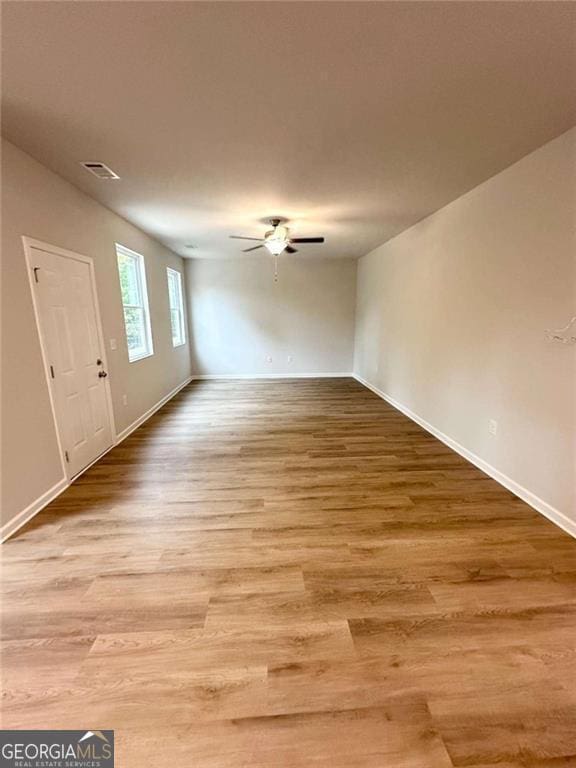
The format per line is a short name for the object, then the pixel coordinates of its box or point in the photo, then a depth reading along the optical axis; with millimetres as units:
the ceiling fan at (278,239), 3988
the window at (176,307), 6113
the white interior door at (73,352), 2551
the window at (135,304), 4266
